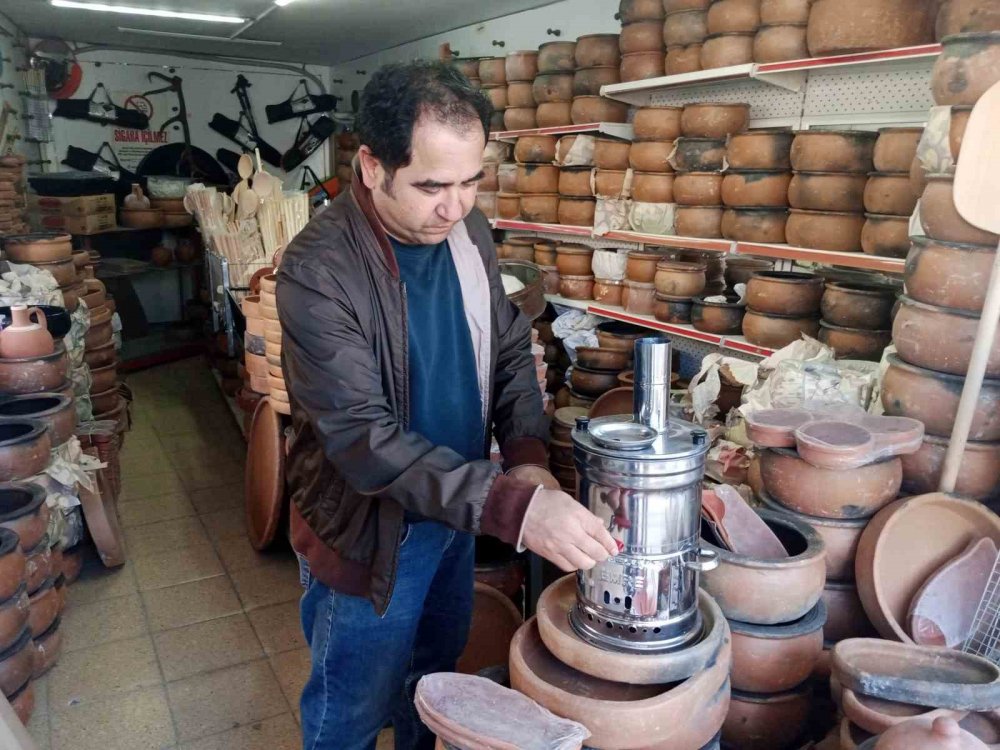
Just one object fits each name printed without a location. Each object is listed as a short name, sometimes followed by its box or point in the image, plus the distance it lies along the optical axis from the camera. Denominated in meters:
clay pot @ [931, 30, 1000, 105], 1.72
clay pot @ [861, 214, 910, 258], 2.53
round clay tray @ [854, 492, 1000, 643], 1.65
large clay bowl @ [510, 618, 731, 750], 1.06
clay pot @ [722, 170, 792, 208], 3.07
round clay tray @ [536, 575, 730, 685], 1.09
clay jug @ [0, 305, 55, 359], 2.95
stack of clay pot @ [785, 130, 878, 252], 2.73
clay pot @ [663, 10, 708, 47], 3.45
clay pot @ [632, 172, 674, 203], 3.63
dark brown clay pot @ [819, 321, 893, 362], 2.62
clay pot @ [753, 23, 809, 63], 2.99
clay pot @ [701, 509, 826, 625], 1.43
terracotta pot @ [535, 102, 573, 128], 4.43
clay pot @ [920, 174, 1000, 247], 1.70
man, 1.23
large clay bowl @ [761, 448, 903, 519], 1.68
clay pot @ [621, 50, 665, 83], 3.78
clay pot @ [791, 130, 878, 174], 2.72
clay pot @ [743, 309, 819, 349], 2.96
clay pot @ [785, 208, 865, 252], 2.78
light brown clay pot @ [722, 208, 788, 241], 3.11
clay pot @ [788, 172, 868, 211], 2.76
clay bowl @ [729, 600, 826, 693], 1.46
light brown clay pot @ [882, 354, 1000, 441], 1.75
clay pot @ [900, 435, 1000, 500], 1.77
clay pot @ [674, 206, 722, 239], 3.41
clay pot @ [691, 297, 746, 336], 3.29
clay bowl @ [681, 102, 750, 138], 3.36
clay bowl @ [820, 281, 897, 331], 2.61
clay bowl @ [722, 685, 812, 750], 1.52
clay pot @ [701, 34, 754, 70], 3.22
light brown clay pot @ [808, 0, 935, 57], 2.61
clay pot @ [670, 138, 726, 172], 3.34
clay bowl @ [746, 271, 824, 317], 2.92
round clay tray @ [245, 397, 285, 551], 3.20
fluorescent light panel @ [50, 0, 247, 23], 5.75
